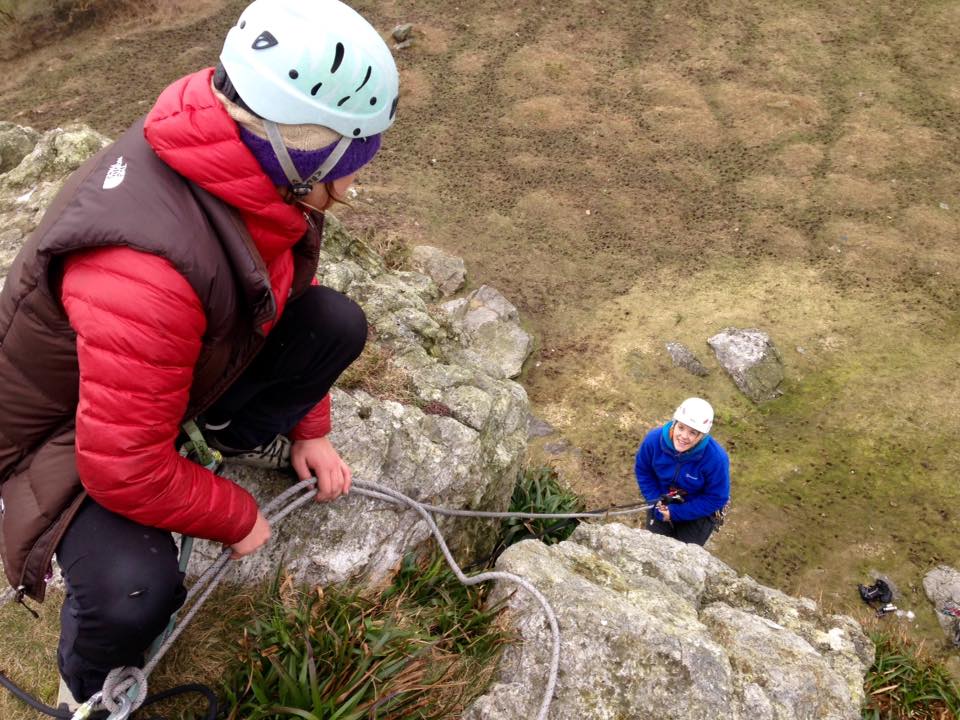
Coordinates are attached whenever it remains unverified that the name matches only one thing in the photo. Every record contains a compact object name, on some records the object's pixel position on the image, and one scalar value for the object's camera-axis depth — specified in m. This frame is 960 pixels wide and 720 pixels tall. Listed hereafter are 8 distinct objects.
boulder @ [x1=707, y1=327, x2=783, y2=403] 9.99
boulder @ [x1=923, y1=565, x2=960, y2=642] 7.43
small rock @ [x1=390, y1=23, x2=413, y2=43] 16.23
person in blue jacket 5.85
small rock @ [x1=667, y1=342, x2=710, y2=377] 10.38
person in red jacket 2.29
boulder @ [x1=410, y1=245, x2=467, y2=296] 11.41
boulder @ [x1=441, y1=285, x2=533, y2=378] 10.41
